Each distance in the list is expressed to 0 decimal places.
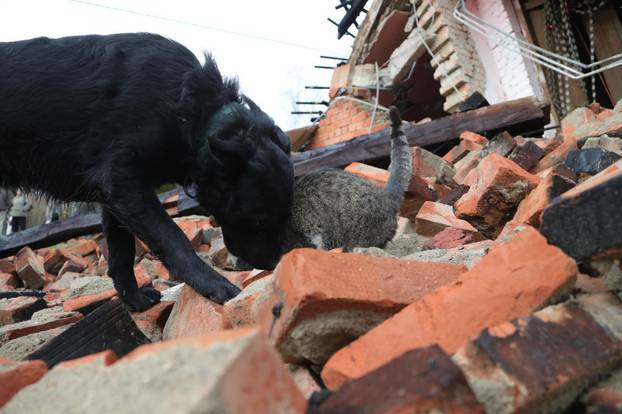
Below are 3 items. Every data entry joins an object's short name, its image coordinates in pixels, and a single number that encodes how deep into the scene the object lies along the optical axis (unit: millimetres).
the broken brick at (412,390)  679
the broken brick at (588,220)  919
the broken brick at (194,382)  585
